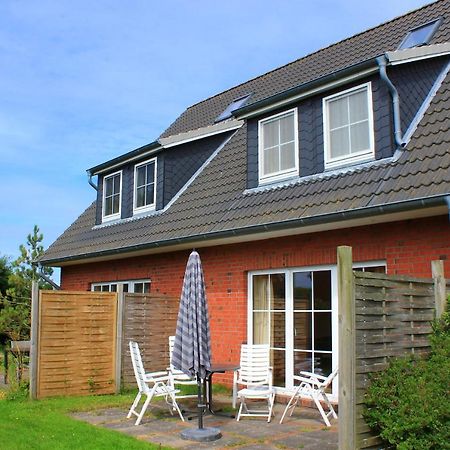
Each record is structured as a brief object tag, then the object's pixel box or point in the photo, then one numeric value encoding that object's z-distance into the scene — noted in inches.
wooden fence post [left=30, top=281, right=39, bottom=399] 394.9
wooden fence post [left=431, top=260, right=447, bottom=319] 257.0
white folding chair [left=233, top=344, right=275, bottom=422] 353.9
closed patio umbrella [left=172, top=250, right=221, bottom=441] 289.1
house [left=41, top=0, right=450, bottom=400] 318.7
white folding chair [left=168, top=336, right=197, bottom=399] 345.1
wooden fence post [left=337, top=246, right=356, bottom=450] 215.0
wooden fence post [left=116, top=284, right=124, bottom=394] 432.8
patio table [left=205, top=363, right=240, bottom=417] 337.6
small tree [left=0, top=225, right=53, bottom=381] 756.6
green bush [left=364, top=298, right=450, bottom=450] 212.7
